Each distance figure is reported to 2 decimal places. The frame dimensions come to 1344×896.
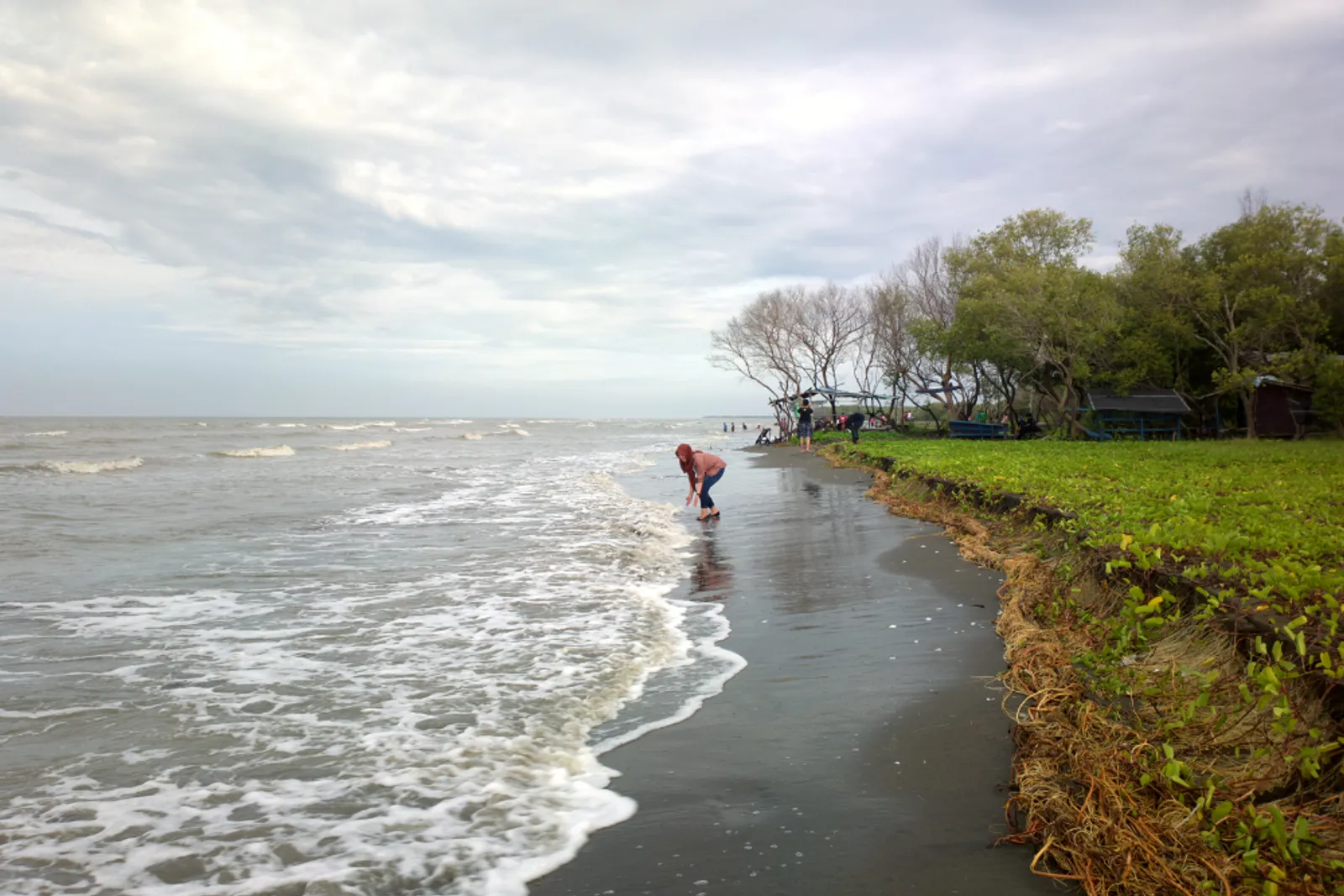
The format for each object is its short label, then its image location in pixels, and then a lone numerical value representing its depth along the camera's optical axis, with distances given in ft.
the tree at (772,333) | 148.77
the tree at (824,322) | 148.66
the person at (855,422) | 101.35
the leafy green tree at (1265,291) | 88.02
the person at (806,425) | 113.00
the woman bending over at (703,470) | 41.73
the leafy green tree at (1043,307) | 96.37
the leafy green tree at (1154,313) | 95.61
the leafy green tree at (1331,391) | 79.92
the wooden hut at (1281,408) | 90.53
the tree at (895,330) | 144.87
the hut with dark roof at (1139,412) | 99.66
